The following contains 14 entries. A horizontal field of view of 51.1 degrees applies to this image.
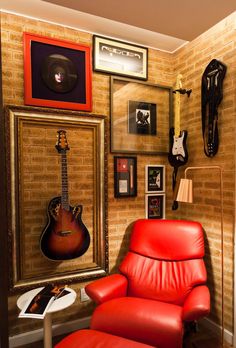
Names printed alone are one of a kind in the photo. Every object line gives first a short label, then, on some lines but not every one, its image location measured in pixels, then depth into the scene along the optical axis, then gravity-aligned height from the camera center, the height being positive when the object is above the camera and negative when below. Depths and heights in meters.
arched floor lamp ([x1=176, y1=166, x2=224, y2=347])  1.96 -0.17
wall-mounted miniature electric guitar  2.51 +0.33
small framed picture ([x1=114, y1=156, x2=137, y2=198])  2.47 -0.05
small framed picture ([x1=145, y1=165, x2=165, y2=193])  2.63 -0.08
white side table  1.66 -0.92
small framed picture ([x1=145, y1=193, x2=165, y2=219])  2.64 -0.38
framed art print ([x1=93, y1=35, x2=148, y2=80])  2.36 +1.13
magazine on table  1.58 -0.90
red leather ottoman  1.44 -1.02
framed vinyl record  2.10 +0.88
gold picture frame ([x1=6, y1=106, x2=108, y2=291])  2.06 -0.12
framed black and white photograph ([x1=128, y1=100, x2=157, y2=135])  2.55 +0.56
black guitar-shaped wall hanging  2.18 +0.63
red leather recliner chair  1.62 -0.93
